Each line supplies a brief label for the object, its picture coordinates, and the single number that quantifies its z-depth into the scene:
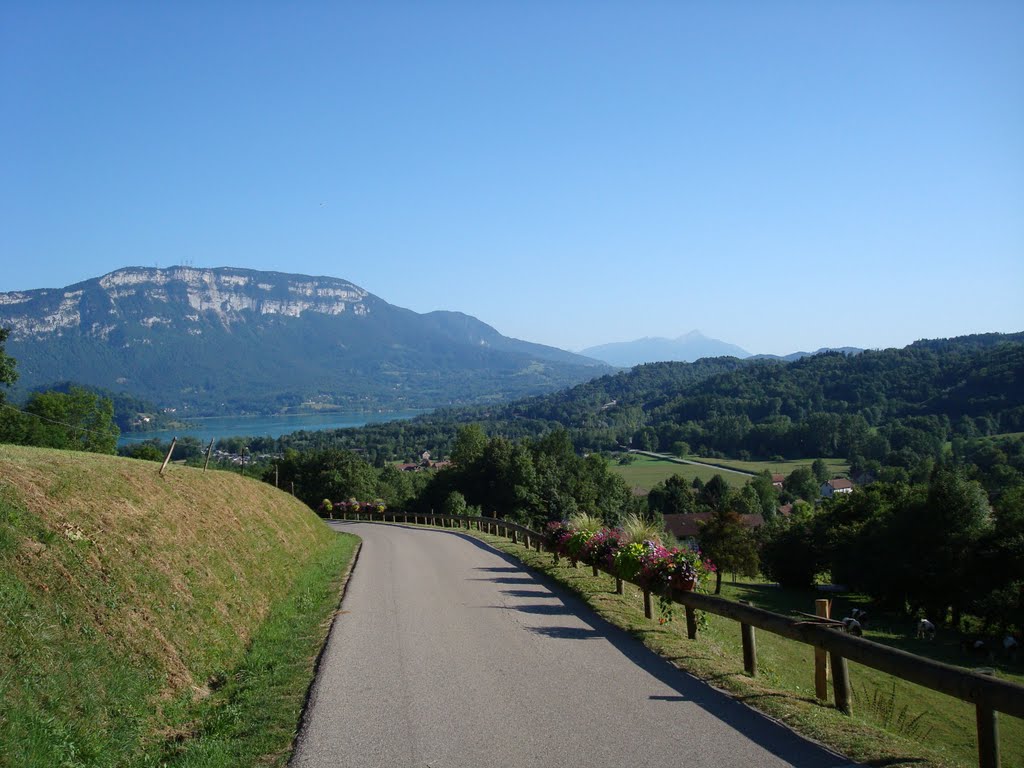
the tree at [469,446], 76.19
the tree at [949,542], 37.09
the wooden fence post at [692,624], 10.76
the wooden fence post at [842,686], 7.11
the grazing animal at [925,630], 33.81
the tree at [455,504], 61.13
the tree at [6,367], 38.84
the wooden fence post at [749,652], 8.55
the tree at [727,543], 49.47
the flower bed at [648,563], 10.91
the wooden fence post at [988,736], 5.38
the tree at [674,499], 106.19
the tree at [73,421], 53.38
